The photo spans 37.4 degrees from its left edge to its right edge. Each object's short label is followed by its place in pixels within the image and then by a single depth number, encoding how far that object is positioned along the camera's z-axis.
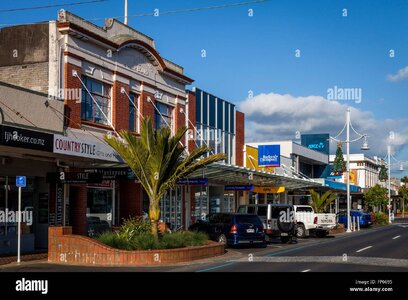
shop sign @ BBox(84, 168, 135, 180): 22.61
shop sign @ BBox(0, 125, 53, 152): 17.36
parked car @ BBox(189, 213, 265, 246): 26.02
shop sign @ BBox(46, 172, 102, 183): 21.16
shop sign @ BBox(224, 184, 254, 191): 35.38
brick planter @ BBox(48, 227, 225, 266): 19.12
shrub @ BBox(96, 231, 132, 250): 19.91
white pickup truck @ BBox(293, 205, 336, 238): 35.56
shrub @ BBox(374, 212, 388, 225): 63.09
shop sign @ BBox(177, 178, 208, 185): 26.50
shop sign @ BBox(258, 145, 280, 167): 44.86
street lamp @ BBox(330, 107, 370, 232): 44.78
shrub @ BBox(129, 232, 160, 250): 19.86
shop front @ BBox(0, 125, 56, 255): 21.26
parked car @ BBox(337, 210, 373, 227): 52.50
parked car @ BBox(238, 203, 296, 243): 30.44
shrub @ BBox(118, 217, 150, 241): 20.79
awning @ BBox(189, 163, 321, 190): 31.67
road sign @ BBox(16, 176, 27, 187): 19.09
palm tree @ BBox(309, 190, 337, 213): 46.50
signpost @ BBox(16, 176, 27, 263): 19.09
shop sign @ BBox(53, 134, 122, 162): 19.83
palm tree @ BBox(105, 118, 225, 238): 21.59
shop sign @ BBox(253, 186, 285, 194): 43.59
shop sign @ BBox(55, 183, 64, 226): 24.19
